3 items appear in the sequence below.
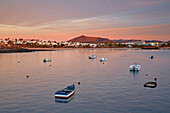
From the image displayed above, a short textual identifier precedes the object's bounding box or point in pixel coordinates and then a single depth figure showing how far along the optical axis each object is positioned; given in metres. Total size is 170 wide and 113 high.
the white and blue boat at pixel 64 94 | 27.93
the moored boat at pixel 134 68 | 57.75
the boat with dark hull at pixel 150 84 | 36.19
